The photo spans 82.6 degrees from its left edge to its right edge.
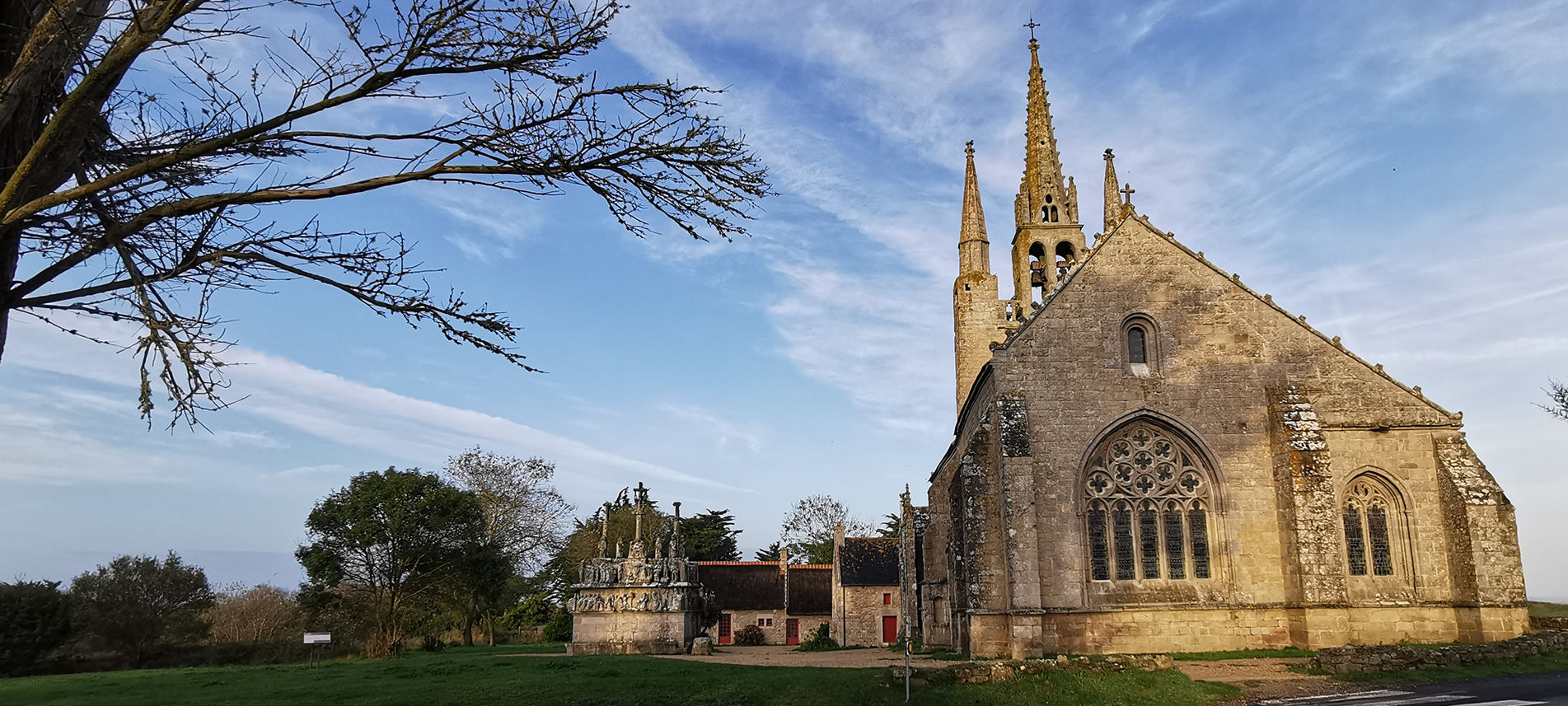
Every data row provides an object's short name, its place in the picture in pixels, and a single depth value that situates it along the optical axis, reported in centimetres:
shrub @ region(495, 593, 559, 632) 5309
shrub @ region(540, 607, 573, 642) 4575
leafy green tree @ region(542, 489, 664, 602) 5434
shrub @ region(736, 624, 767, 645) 4175
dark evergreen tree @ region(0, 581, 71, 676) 2922
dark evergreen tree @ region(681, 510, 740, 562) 6303
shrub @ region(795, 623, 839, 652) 3577
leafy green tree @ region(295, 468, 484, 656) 3603
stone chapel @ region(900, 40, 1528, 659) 2027
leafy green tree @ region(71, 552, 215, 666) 3250
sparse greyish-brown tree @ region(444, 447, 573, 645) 4506
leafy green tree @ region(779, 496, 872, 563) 6066
